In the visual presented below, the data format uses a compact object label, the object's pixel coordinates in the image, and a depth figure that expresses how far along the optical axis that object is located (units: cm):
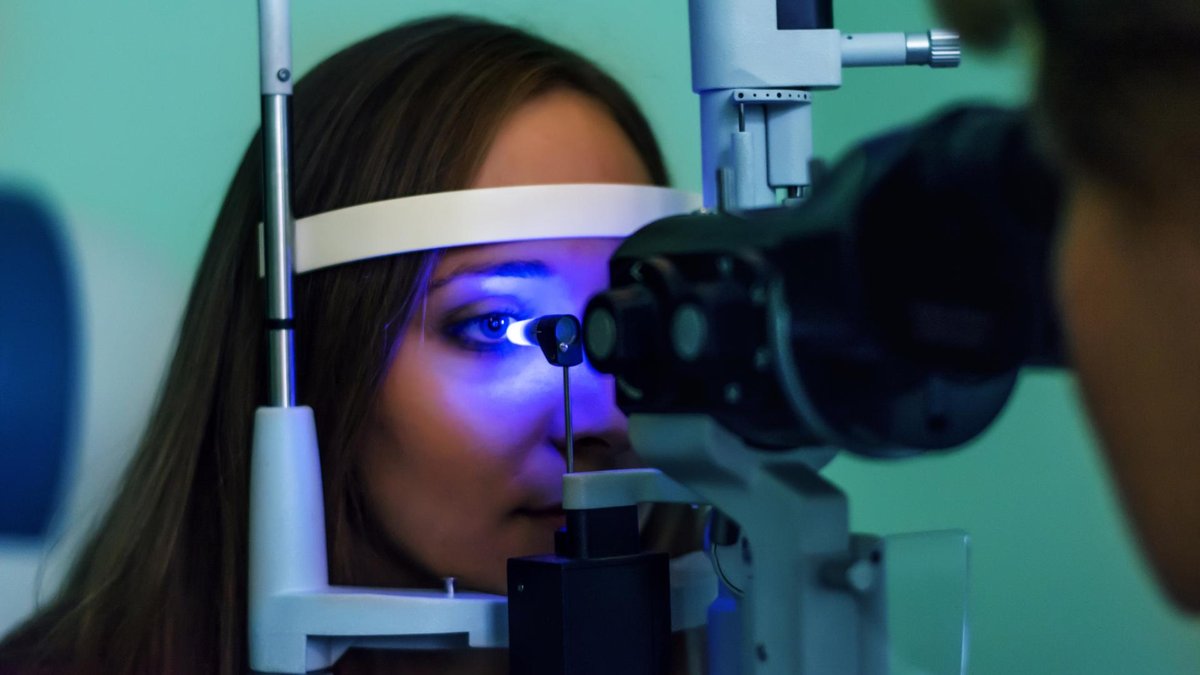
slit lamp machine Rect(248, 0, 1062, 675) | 85
